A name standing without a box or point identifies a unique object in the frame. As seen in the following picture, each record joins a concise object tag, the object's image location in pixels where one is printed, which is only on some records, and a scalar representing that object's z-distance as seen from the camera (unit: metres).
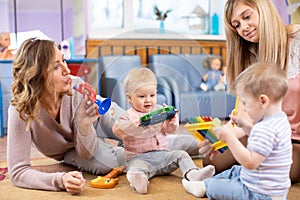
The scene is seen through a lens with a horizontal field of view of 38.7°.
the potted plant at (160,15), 3.67
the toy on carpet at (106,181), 1.46
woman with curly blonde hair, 1.35
